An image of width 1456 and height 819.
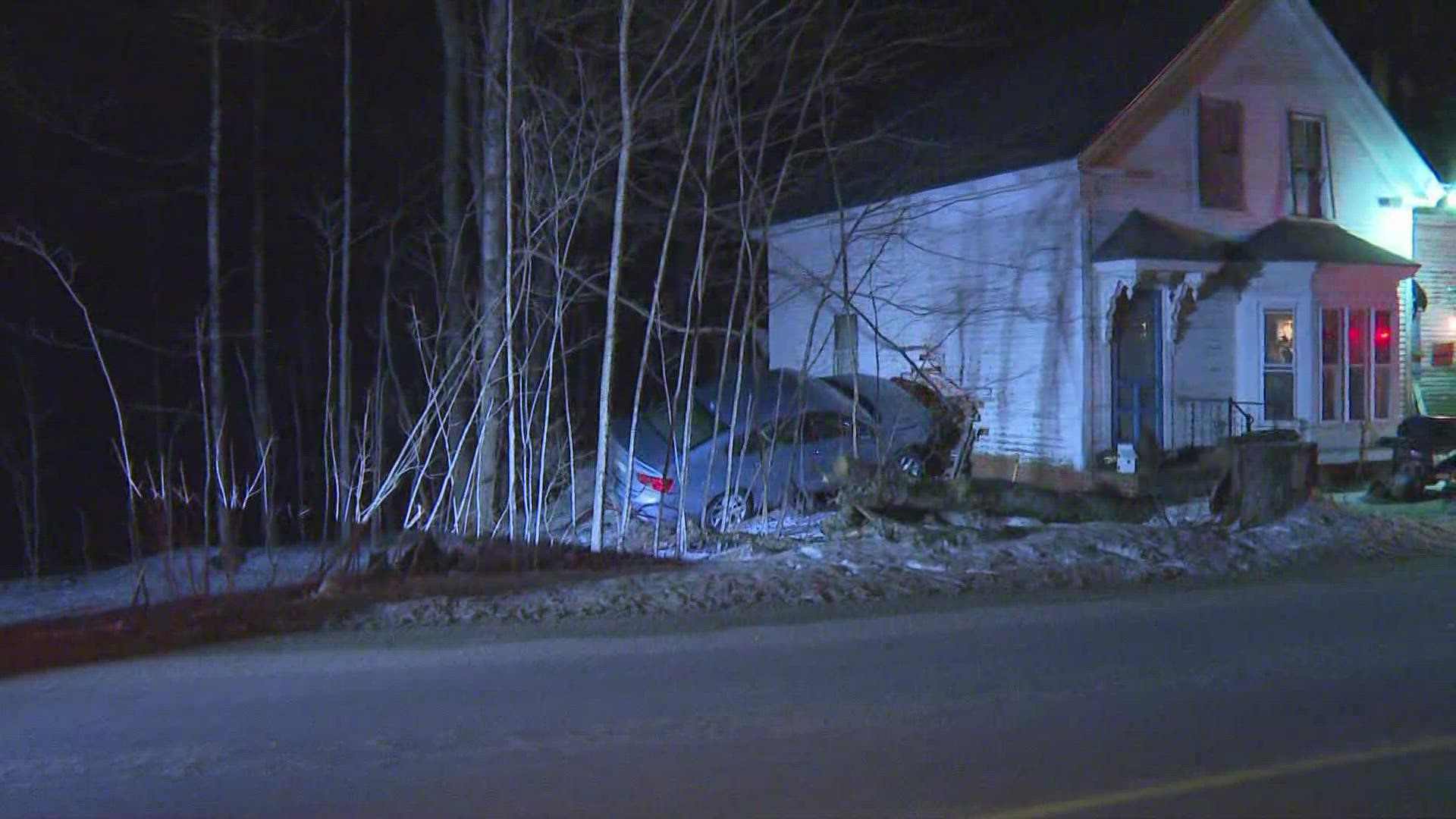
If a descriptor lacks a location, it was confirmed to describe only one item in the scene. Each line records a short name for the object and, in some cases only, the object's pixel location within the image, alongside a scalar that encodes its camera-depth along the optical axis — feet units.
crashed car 49.34
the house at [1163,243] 61.93
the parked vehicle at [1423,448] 54.90
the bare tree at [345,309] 44.75
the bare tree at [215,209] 63.72
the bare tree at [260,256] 67.87
